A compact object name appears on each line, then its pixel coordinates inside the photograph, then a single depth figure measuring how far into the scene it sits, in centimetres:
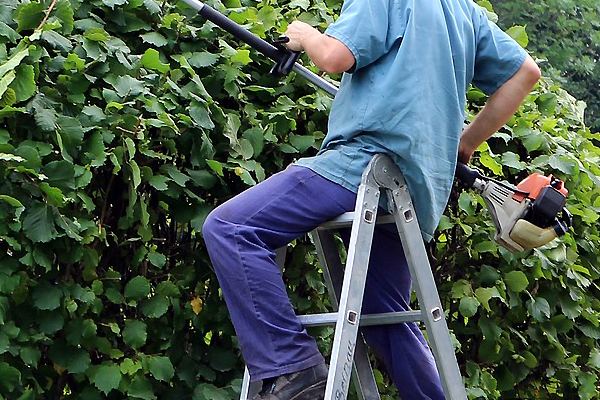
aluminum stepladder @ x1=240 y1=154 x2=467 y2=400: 546
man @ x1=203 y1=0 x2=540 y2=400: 540
